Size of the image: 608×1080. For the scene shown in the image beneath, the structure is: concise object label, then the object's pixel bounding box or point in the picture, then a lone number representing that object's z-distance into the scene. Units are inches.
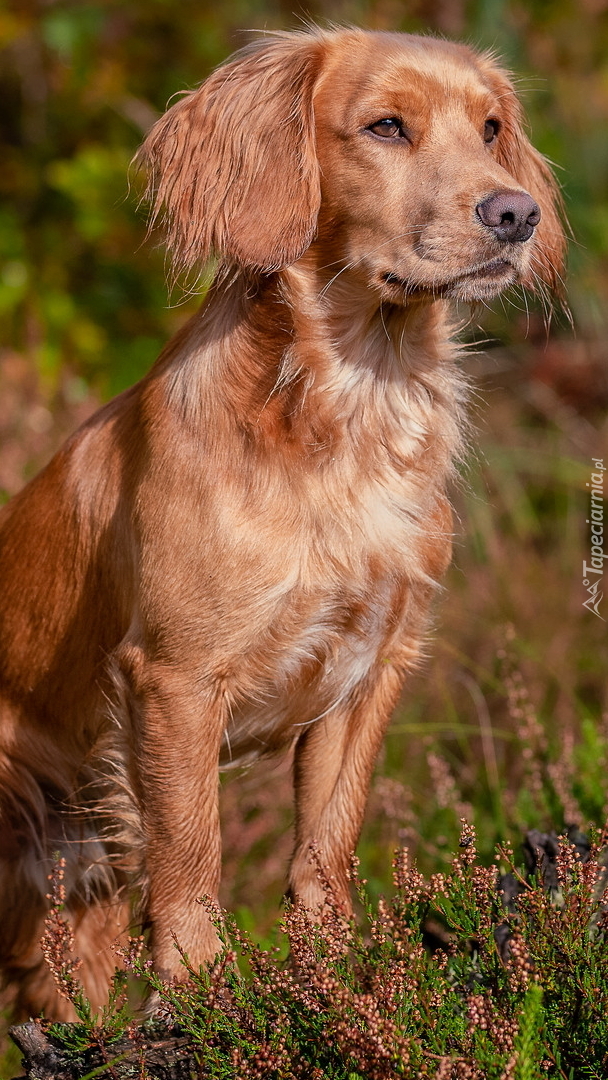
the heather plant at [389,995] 110.5
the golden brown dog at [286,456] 115.9
